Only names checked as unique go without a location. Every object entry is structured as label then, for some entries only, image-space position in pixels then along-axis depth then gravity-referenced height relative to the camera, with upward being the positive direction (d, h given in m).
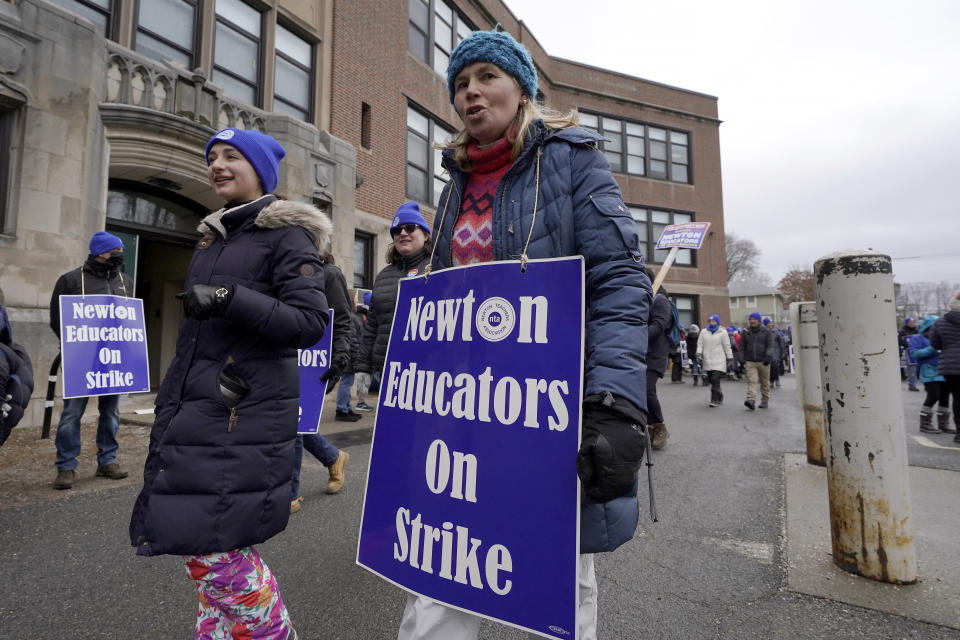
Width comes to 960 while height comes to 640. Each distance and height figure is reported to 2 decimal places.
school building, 6.42 +3.95
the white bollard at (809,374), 4.94 -0.20
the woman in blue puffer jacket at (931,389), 7.35 -0.50
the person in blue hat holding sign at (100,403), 4.17 -0.44
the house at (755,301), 60.75 +6.39
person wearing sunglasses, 3.73 +0.61
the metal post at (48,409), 5.07 -0.63
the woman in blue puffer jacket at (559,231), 1.28 +0.37
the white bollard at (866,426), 2.55 -0.37
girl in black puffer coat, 1.59 -0.17
